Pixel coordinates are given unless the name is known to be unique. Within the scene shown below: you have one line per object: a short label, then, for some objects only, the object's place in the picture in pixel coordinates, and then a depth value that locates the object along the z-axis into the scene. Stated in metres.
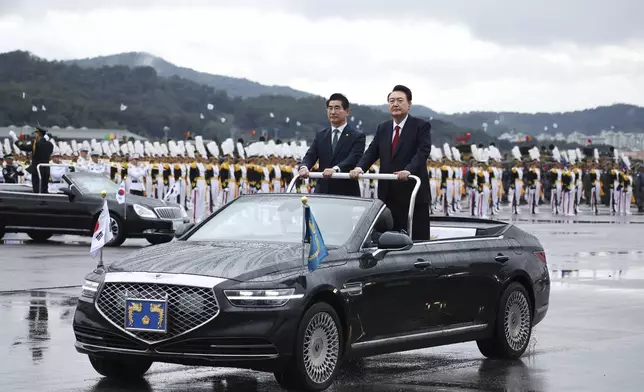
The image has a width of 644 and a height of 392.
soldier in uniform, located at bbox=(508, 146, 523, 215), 48.36
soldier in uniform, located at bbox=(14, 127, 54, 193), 28.91
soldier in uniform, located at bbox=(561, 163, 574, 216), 48.56
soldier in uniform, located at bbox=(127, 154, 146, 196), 41.97
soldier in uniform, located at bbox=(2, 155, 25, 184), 47.62
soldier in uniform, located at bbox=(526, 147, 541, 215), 48.78
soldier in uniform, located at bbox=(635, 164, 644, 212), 55.97
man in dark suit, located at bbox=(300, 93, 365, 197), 13.57
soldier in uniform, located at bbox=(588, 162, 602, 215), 52.33
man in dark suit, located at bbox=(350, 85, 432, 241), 11.91
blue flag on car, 9.18
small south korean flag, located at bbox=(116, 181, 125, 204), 23.73
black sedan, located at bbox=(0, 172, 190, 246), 24.72
